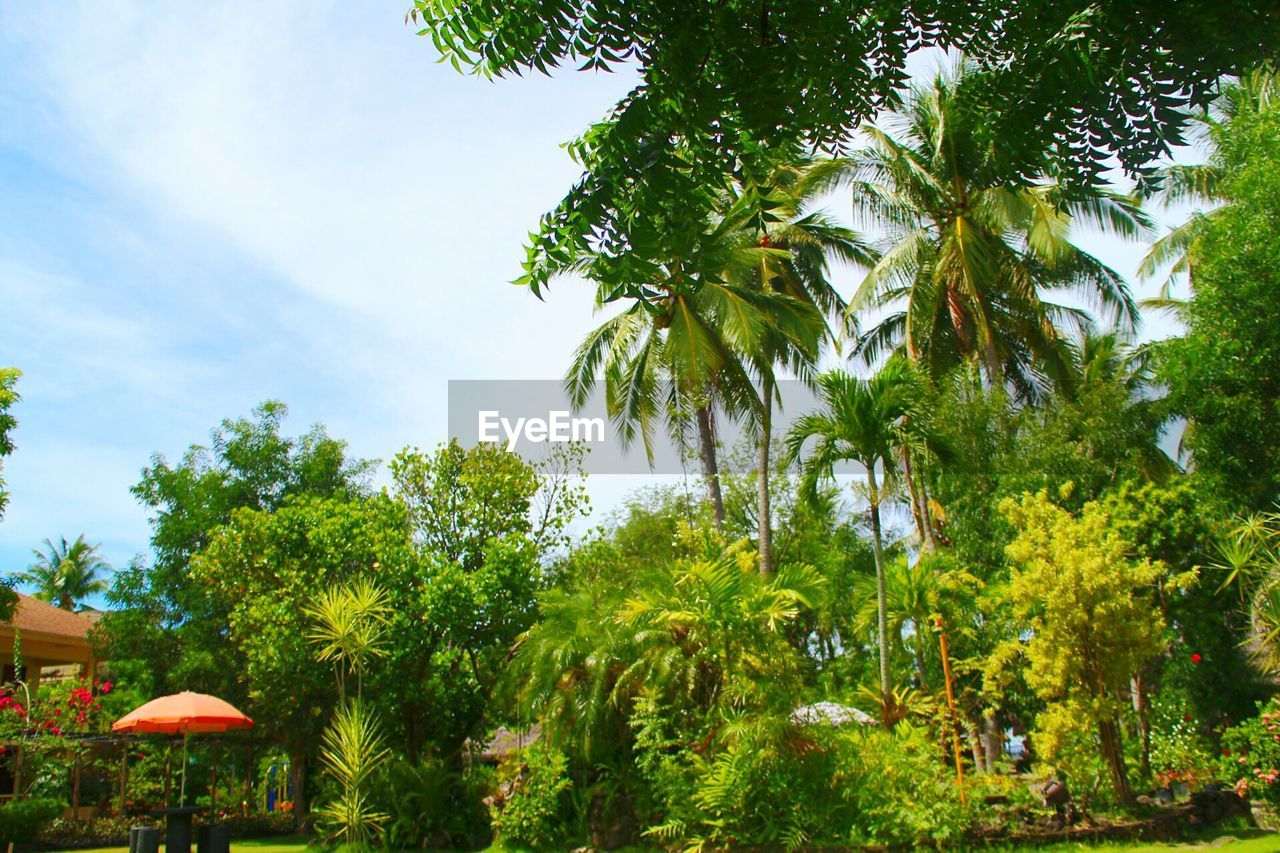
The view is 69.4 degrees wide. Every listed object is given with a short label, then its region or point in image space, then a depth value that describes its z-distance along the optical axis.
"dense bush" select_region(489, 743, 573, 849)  12.80
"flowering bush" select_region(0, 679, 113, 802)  15.75
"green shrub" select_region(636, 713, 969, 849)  9.91
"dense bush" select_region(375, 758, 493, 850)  14.17
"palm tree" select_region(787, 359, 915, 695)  12.25
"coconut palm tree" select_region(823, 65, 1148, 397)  18.84
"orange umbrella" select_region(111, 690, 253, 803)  12.58
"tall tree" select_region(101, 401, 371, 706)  20.84
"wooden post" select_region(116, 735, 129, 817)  16.70
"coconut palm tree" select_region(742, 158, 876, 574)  20.45
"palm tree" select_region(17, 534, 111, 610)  40.25
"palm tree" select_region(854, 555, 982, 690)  12.66
